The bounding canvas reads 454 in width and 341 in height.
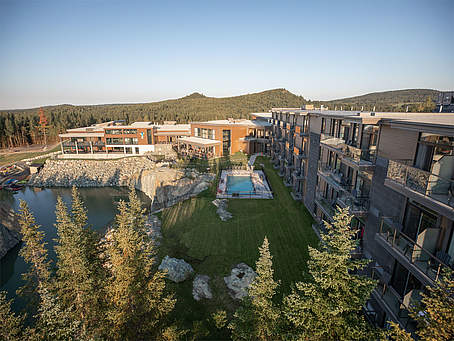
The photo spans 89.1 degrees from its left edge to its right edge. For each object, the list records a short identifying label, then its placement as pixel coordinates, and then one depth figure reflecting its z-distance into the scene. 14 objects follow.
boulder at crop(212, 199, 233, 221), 22.30
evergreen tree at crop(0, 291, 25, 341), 7.44
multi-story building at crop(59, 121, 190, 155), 52.50
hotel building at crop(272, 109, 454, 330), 7.43
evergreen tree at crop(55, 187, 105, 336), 11.25
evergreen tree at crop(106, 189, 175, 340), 9.46
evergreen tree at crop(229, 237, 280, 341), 8.05
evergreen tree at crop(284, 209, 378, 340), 6.77
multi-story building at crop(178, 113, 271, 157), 46.16
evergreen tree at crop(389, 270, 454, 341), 4.67
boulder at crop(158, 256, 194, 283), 15.21
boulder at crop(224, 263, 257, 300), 13.84
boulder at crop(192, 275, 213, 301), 13.82
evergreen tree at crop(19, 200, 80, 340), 7.26
